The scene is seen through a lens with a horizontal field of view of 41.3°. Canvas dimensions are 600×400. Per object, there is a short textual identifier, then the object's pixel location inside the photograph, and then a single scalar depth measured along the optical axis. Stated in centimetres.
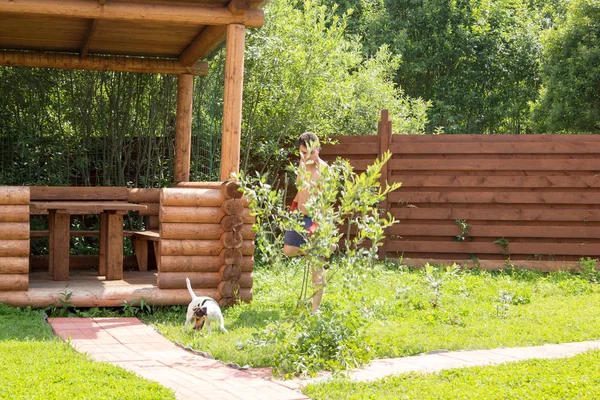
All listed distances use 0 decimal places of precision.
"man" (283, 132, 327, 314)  618
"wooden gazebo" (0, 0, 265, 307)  762
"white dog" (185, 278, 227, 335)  661
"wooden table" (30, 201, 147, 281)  834
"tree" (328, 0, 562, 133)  2480
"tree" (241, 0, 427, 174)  1123
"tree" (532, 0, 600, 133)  1967
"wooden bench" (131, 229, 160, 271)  1000
